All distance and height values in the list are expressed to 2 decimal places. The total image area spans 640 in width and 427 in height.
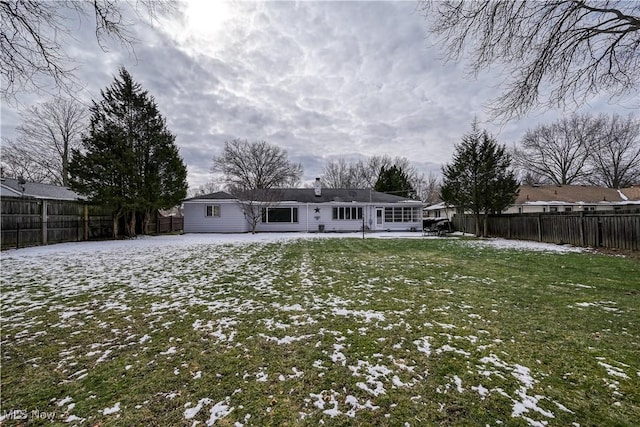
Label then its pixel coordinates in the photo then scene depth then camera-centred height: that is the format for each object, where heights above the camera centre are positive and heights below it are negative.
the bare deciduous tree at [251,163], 35.41 +7.26
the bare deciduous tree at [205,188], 45.03 +5.63
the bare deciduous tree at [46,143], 23.62 +7.30
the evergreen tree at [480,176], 16.28 +2.21
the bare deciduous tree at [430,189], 48.74 +4.52
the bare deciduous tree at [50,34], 3.55 +2.54
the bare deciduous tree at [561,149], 29.69 +7.21
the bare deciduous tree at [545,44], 4.75 +3.05
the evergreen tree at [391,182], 33.09 +4.08
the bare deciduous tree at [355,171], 42.75 +7.05
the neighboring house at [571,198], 25.09 +1.21
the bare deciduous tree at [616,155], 27.31 +5.92
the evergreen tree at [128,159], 15.39 +3.79
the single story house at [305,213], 21.86 +0.47
